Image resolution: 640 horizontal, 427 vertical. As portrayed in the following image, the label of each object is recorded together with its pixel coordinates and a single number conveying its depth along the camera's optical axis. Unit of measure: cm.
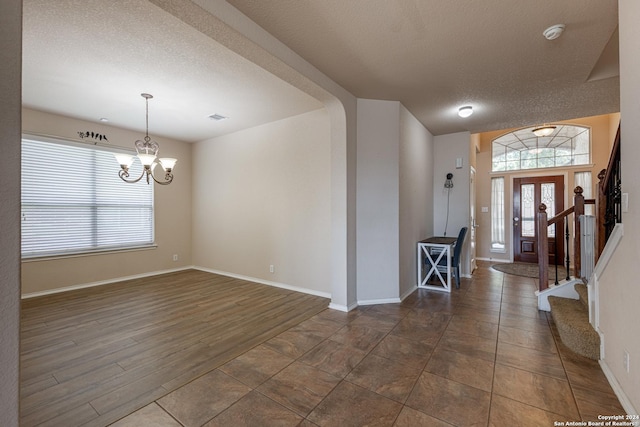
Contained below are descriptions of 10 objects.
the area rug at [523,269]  521
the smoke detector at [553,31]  218
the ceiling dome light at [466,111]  377
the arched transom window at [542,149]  586
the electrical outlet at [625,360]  173
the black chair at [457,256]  448
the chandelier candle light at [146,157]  360
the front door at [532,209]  612
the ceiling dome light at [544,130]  567
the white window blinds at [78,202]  410
